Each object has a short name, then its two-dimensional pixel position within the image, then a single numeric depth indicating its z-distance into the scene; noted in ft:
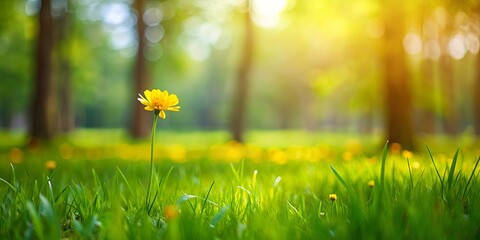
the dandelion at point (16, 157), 18.25
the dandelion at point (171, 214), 4.22
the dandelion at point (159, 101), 6.06
